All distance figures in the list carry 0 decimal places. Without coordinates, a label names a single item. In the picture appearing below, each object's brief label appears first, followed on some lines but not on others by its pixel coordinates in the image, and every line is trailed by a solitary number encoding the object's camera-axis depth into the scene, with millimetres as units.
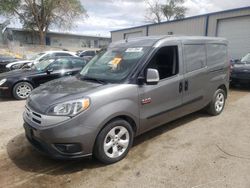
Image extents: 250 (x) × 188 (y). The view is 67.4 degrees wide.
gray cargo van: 2494
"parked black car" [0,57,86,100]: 6189
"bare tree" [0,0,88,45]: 27621
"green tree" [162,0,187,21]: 36513
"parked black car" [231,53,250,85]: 7117
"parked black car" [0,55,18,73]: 11629
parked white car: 11108
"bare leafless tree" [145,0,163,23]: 37417
